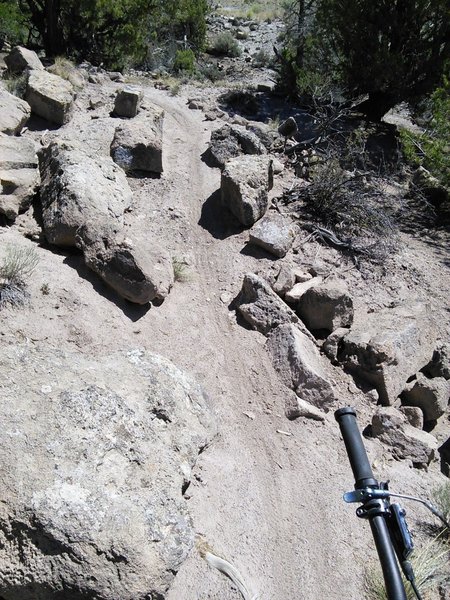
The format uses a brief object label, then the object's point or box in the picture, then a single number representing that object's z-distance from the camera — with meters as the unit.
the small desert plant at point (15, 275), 4.71
